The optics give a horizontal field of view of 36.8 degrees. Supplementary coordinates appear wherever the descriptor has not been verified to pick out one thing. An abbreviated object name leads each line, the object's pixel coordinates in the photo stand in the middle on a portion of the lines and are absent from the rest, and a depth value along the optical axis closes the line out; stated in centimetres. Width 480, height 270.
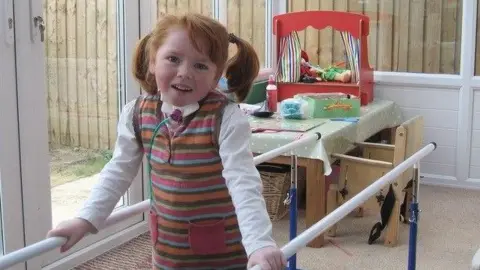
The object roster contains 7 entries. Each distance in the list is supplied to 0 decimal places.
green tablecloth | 321
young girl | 139
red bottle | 395
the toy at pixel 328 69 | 408
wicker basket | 354
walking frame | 124
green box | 372
